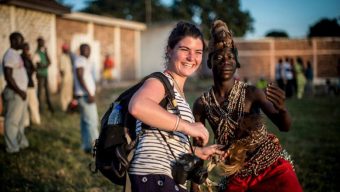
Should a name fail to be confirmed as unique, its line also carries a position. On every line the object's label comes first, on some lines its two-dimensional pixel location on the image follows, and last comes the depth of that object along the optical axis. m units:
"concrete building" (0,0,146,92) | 14.02
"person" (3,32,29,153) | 6.82
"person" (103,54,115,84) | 20.36
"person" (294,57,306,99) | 17.06
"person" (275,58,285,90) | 16.98
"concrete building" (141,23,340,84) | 27.19
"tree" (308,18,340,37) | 39.47
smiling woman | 2.09
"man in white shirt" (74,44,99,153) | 7.17
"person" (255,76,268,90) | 16.08
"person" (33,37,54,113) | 10.55
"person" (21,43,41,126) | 8.71
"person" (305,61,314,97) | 17.64
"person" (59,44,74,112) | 12.12
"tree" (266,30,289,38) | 50.41
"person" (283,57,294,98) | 16.89
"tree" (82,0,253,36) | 48.31
